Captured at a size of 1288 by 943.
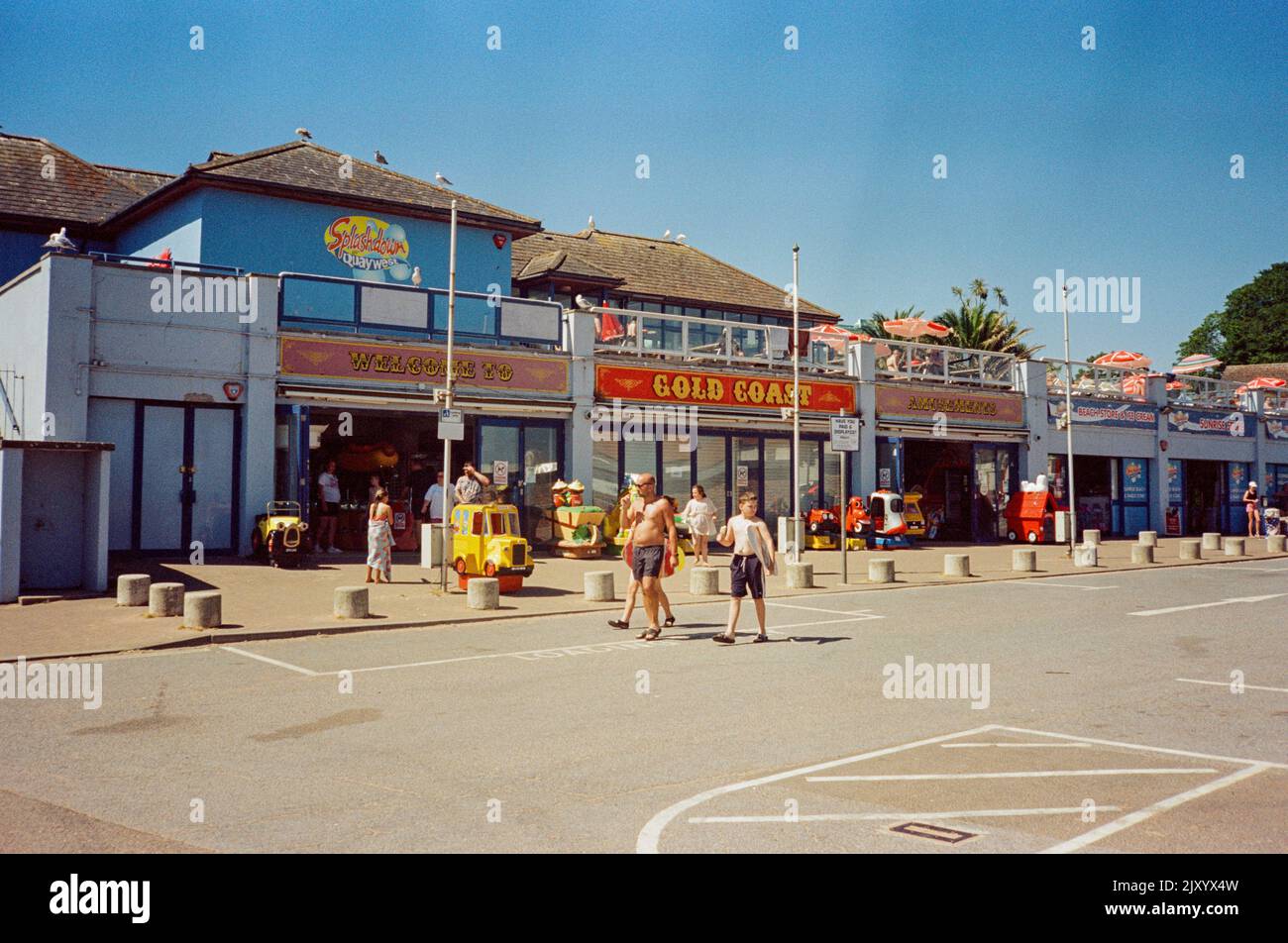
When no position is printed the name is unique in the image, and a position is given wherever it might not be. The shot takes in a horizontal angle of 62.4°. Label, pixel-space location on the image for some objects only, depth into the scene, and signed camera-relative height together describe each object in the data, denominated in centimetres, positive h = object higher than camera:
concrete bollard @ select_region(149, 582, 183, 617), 1464 -133
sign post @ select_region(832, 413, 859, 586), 1908 +134
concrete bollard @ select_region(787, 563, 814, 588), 1997 -128
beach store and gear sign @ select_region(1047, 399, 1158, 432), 3778 +359
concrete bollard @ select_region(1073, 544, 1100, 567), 2545 -107
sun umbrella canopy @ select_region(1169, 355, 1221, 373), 4281 +607
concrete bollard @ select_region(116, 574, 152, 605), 1557 -128
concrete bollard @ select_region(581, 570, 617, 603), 1756 -132
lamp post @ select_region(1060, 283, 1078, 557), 2927 +324
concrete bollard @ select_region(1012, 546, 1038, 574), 2377 -113
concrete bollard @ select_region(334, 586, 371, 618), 1475 -138
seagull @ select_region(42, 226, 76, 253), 2018 +494
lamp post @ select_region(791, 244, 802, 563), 2201 +195
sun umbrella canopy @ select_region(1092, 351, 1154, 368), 3931 +566
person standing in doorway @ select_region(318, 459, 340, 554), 2242 -7
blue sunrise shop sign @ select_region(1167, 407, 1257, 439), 4222 +370
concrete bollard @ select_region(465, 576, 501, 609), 1599 -133
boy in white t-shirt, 1278 -65
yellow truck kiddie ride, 1783 -70
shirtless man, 1338 -43
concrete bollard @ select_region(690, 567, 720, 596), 1855 -131
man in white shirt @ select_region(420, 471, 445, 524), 2277 +5
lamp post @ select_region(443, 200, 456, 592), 1677 +83
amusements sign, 3316 +337
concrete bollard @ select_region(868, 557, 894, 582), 2089 -119
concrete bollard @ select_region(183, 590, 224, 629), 1363 -140
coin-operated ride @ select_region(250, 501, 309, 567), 1970 -70
